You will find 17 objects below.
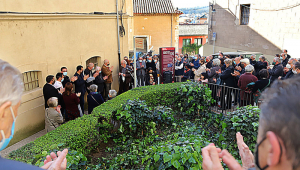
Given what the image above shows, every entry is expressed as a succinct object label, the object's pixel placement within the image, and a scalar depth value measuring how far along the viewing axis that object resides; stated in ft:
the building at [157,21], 97.96
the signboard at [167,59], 37.70
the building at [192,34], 147.54
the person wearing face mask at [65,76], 27.32
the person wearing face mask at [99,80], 32.05
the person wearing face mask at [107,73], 34.22
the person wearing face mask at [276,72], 27.55
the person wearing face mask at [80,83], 28.19
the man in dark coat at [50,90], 23.34
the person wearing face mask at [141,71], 39.81
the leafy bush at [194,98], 25.02
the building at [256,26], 50.39
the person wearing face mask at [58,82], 25.31
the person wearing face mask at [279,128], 2.88
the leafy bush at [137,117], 19.83
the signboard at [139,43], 29.78
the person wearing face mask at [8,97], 3.63
